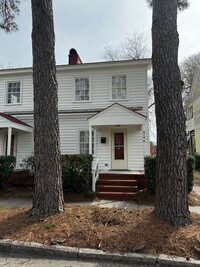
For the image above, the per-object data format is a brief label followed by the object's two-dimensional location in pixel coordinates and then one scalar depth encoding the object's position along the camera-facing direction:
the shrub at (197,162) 15.77
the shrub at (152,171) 7.63
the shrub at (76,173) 8.16
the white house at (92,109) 11.19
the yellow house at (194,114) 19.15
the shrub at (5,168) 8.93
